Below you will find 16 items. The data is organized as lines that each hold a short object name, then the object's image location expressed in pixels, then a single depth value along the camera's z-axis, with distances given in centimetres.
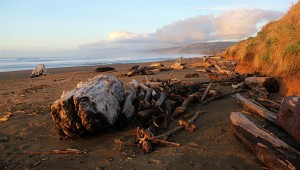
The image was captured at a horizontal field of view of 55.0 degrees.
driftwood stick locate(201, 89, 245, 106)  634
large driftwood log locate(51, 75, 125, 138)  484
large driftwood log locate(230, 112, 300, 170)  314
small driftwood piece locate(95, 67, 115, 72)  1838
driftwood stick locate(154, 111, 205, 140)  453
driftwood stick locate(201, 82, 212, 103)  646
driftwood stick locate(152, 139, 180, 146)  436
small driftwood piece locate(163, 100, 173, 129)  521
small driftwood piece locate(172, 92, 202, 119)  565
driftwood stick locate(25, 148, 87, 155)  445
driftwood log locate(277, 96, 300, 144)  347
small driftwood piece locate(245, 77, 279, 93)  662
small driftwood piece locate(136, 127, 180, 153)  422
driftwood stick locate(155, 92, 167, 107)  577
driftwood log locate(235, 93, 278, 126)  446
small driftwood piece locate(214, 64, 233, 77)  930
